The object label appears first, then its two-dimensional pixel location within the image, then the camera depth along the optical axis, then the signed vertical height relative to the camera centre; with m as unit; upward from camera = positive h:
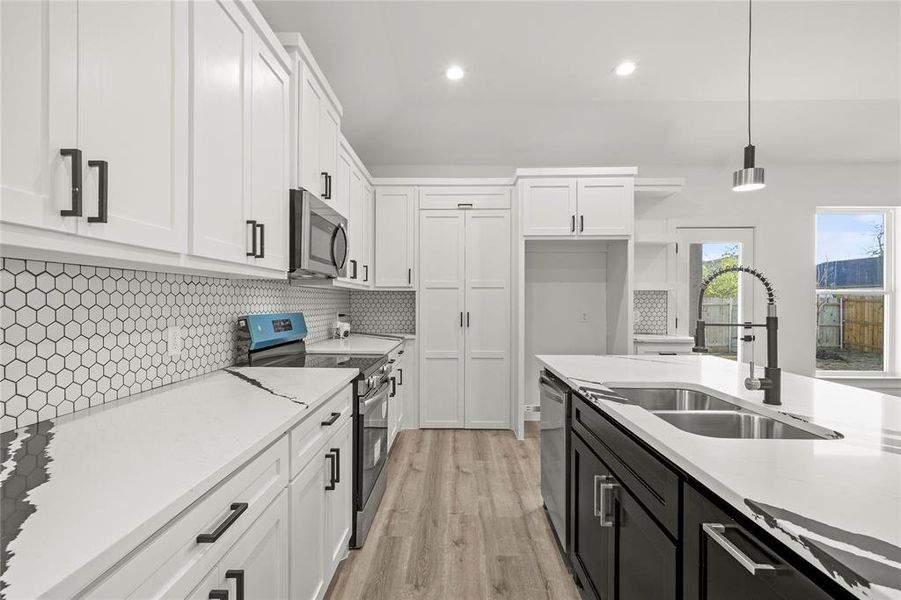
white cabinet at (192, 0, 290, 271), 1.34 +0.60
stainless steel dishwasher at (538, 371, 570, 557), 1.97 -0.78
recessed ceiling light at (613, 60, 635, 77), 3.16 +1.83
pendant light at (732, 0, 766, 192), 2.22 +0.69
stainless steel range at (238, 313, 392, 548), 2.09 -0.46
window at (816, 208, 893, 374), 4.54 +0.17
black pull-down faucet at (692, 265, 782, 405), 1.33 -0.21
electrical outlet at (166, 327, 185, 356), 1.65 -0.17
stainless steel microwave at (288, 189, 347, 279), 2.02 +0.34
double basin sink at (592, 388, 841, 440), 1.29 -0.41
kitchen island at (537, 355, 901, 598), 0.58 -0.34
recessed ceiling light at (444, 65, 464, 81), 3.24 +1.83
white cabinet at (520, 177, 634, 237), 3.80 +0.89
